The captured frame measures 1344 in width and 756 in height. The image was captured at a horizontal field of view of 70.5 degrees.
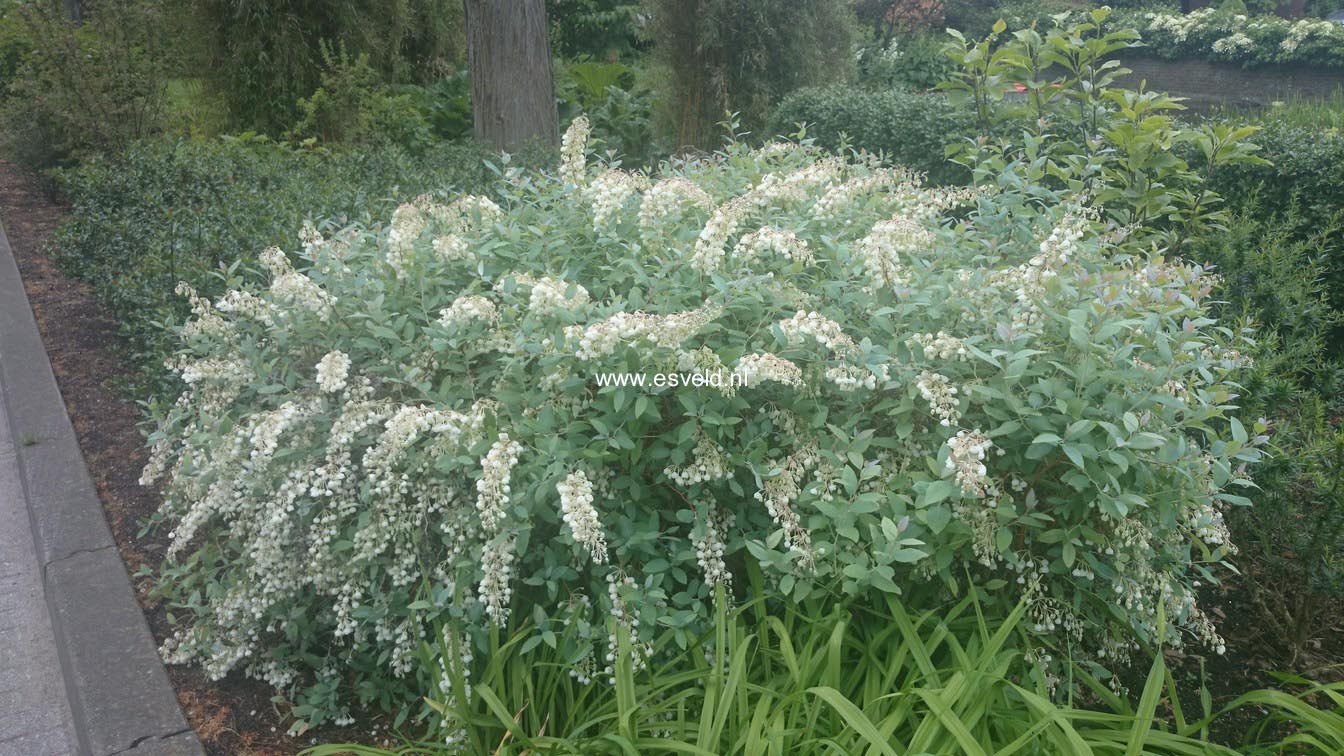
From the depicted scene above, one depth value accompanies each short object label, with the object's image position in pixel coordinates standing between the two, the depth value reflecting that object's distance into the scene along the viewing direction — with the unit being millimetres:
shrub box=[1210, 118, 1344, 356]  4891
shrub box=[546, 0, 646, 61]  16516
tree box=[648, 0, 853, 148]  9164
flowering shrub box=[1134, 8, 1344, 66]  19781
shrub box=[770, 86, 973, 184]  7352
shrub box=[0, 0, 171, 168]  8625
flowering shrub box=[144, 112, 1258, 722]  2289
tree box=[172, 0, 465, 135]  9398
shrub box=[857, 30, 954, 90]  15602
